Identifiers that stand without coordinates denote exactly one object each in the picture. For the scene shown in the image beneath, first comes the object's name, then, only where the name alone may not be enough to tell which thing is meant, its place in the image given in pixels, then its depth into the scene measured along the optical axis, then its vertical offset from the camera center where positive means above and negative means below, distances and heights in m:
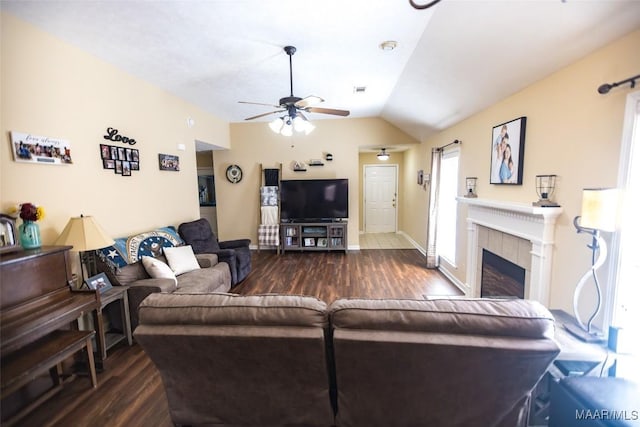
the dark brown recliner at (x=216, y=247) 3.79 -0.90
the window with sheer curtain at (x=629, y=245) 1.53 -0.36
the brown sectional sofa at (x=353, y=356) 1.15 -0.76
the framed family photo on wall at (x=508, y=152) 2.48 +0.35
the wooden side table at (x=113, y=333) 2.10 -1.16
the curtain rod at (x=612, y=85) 1.49 +0.60
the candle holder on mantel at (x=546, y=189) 2.10 -0.02
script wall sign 2.84 +0.61
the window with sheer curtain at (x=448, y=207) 4.23 -0.34
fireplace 2.13 -0.51
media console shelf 5.59 -1.01
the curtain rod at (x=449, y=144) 3.76 +0.66
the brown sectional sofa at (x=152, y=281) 2.49 -0.95
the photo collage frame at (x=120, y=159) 2.81 +0.38
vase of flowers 1.88 -0.24
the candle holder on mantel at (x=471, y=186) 3.39 +0.02
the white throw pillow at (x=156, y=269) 2.73 -0.81
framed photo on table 2.31 -0.81
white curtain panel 4.48 -0.37
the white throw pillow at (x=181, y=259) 3.11 -0.82
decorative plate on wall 5.87 +0.38
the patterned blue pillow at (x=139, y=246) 2.62 -0.61
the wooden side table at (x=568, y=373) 1.50 -1.04
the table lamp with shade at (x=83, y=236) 2.16 -0.36
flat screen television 5.56 -0.21
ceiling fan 2.58 +0.84
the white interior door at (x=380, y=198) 7.69 -0.28
